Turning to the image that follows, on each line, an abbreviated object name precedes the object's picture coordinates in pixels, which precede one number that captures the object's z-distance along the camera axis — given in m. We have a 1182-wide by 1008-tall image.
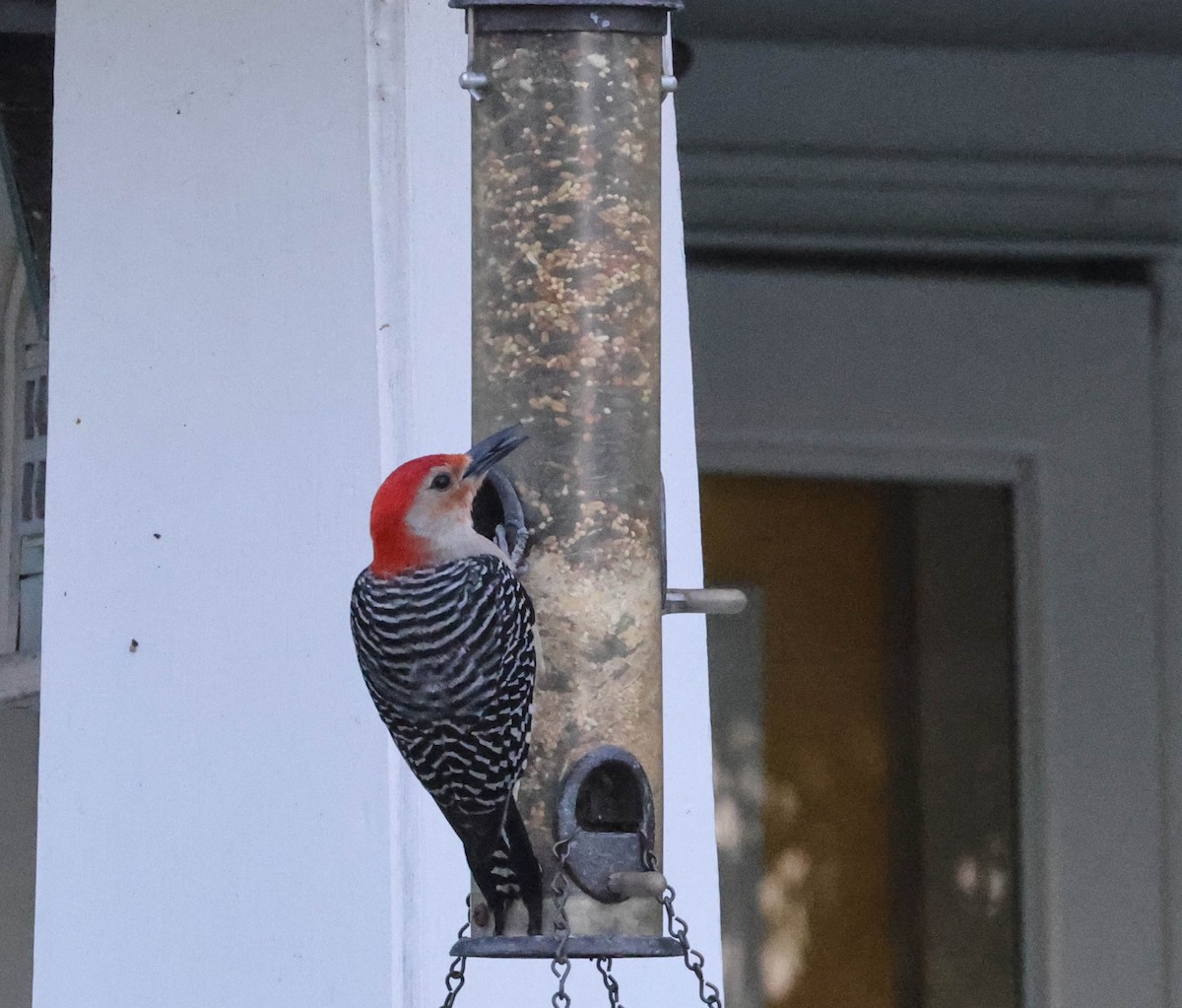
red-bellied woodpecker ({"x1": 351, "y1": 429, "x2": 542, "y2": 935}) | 8.56
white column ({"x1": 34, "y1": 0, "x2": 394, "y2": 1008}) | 8.74
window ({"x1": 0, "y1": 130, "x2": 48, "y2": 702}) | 9.04
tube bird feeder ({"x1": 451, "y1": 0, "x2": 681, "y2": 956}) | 8.59
